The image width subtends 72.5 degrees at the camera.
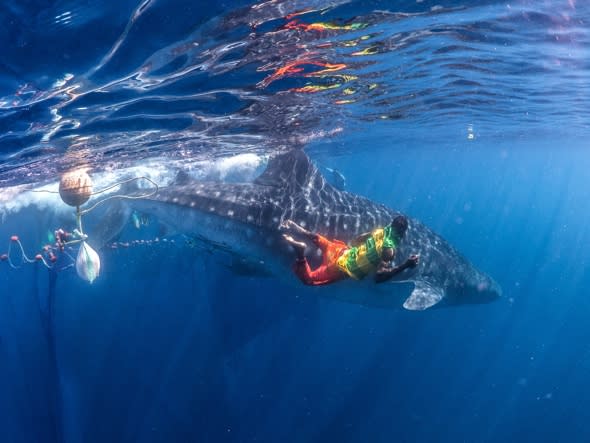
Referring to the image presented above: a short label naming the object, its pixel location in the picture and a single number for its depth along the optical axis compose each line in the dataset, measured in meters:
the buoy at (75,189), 7.80
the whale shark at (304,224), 8.59
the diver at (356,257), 5.78
